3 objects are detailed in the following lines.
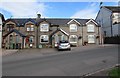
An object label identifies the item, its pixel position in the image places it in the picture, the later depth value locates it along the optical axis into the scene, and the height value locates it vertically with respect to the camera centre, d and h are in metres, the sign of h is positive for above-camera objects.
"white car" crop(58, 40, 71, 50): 12.25 -1.22
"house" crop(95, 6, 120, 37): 18.77 +5.01
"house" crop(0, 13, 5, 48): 16.31 +4.53
